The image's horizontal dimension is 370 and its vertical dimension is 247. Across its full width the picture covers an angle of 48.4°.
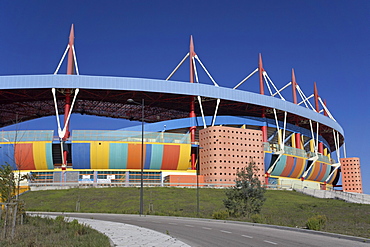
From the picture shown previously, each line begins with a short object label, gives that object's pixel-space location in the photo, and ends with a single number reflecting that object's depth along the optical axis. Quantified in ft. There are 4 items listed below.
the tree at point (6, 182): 68.80
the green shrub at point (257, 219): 83.06
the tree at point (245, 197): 102.12
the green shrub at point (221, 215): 95.79
